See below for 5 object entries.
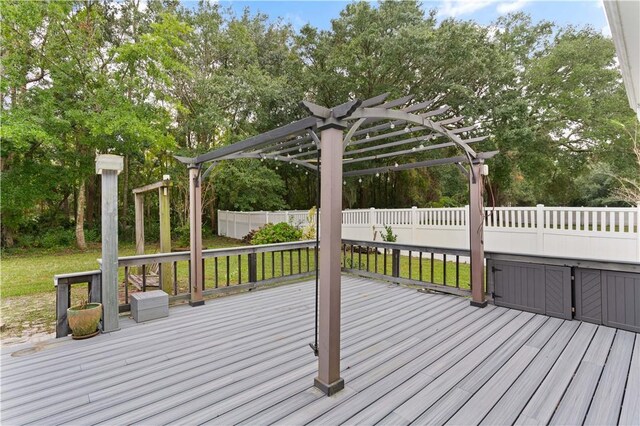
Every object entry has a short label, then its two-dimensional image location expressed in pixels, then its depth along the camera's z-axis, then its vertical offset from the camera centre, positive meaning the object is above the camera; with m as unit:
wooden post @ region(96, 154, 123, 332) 3.13 -0.21
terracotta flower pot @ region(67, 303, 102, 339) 3.01 -1.02
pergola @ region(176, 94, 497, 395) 2.16 +0.51
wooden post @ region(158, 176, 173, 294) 4.40 -0.21
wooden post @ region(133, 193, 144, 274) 5.05 -0.10
